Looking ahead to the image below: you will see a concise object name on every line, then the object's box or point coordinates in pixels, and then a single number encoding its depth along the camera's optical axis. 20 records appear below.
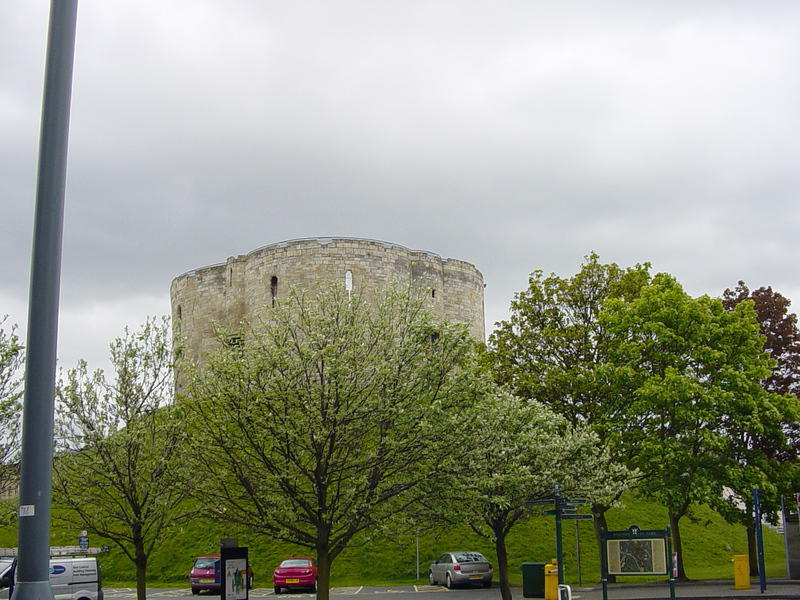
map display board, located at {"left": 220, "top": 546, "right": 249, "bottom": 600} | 17.02
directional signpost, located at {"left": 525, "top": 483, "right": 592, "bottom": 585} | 21.38
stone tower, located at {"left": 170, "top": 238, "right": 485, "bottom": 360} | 57.84
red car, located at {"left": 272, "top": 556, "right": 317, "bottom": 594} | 30.33
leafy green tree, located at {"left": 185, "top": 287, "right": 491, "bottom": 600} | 17.70
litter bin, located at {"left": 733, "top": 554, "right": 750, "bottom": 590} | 25.88
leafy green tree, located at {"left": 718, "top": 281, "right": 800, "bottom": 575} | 28.27
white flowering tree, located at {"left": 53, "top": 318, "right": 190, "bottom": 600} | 21.02
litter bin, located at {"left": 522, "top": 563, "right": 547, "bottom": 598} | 26.73
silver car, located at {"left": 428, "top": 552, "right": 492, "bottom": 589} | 30.89
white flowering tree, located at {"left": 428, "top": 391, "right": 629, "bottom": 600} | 18.62
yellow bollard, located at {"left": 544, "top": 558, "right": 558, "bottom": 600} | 25.40
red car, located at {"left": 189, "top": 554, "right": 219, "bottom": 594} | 30.52
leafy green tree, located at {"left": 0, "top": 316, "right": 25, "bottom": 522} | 21.17
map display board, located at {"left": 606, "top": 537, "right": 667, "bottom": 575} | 19.78
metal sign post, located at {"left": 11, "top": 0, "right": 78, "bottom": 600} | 5.63
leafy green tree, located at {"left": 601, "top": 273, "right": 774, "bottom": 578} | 27.98
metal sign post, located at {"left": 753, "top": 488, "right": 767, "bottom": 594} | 24.14
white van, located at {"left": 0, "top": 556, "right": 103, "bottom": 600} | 21.94
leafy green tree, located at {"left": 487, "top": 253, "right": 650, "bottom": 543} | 30.62
